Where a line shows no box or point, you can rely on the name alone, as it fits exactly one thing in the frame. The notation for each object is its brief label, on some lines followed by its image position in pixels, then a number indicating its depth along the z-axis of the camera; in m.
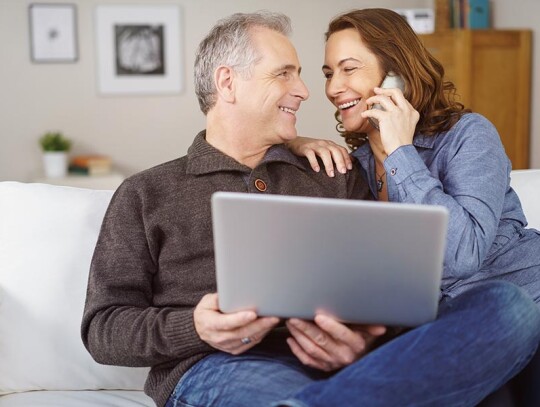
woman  1.71
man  1.35
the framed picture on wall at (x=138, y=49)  5.64
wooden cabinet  5.09
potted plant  5.34
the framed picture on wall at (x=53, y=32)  5.53
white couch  1.94
